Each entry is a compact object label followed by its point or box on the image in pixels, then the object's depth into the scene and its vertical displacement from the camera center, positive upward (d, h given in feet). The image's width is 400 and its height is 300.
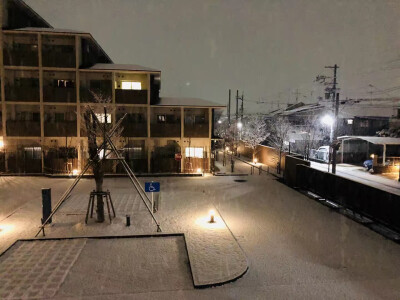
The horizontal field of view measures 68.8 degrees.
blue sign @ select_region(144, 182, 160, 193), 37.58 -6.84
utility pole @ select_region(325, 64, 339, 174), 64.39 +4.63
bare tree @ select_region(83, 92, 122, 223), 39.34 -4.81
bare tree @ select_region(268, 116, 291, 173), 117.91 +2.81
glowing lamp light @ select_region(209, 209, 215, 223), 39.47 -11.14
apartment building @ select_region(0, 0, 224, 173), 76.13 +6.97
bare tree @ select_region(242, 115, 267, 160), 113.31 +1.02
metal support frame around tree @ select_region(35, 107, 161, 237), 36.13 -3.02
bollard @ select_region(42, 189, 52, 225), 38.06 -9.40
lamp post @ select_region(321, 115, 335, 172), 100.69 +6.27
